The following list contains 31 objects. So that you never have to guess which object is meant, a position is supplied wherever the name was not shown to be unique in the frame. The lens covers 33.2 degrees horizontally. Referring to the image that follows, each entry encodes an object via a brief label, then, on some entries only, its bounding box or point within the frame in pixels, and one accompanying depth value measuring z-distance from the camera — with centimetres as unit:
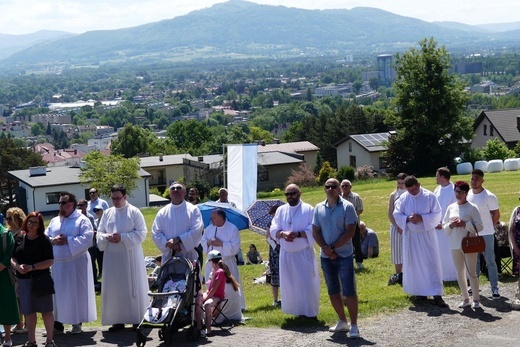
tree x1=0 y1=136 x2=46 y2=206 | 8664
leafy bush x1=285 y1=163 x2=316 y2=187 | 6475
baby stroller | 1140
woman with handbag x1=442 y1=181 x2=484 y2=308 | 1278
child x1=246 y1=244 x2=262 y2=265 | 2243
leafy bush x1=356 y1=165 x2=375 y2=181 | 6109
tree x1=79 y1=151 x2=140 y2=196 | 7062
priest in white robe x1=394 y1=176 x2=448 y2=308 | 1319
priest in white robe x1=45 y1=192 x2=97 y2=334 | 1274
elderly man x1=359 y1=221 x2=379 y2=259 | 2008
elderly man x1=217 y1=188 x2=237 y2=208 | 1833
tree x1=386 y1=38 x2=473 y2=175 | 6106
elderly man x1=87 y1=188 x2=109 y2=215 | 1889
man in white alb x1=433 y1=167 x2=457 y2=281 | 1447
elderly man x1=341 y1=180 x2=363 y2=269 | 1709
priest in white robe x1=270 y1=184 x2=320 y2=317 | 1273
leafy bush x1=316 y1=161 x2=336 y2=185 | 6438
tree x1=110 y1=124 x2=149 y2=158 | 13225
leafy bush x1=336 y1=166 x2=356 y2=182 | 5997
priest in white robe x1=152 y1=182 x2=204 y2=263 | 1248
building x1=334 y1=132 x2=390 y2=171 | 7306
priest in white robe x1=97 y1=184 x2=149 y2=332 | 1280
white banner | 3089
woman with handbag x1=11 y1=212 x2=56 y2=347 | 1160
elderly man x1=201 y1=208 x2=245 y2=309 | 1412
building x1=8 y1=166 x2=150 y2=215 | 7356
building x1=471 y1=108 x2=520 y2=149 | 7241
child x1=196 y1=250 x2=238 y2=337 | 1281
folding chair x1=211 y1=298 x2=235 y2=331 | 1285
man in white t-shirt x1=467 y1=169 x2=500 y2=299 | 1362
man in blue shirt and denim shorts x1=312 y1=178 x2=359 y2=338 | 1172
